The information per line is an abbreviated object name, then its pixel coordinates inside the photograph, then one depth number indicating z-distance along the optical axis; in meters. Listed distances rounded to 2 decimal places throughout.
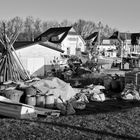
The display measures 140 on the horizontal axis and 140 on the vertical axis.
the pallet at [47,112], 10.03
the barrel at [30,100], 11.73
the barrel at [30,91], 12.18
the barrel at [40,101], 11.74
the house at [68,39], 55.19
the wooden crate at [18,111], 9.58
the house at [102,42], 70.93
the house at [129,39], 75.31
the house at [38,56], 24.97
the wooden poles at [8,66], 17.08
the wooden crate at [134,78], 16.72
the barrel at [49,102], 11.70
